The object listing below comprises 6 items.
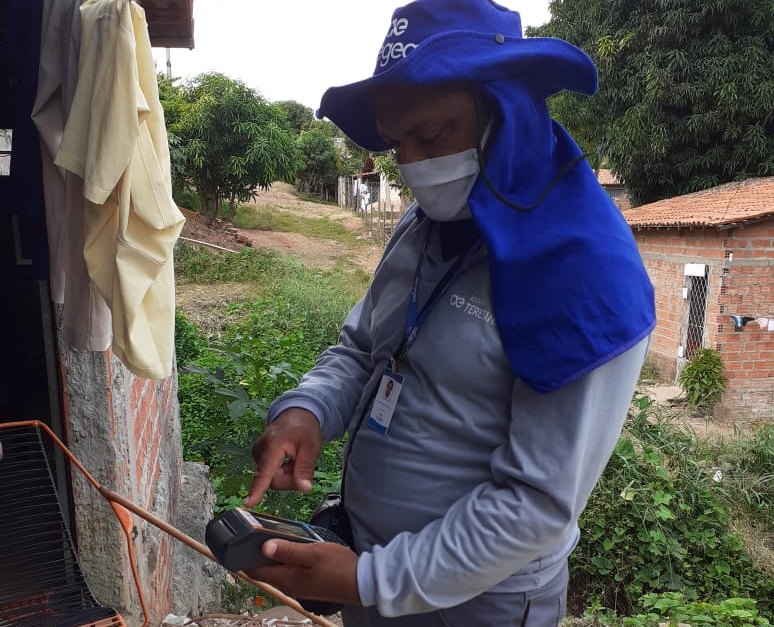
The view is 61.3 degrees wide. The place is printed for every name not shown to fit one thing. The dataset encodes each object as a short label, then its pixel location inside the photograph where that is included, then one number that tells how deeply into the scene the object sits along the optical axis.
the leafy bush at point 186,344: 6.42
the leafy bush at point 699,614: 2.99
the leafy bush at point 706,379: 9.27
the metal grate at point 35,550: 1.71
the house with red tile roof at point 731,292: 9.23
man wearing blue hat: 0.97
